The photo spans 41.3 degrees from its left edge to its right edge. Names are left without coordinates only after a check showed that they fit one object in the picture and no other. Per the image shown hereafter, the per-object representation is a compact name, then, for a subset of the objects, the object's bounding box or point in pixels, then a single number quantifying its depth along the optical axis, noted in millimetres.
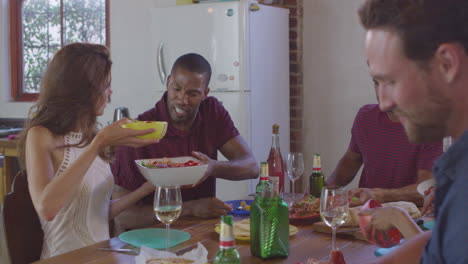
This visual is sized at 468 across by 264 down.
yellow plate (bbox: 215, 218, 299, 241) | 1816
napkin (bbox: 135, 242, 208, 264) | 1533
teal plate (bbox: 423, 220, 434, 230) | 1856
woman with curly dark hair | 2010
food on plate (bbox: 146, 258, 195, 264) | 1507
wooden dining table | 1638
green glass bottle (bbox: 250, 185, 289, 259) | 1641
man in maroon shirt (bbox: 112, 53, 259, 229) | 2586
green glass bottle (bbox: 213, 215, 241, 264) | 1256
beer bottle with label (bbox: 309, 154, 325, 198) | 2387
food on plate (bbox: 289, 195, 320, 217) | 2094
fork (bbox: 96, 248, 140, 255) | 1703
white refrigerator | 4176
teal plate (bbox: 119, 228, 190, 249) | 1769
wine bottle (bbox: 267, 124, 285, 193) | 2546
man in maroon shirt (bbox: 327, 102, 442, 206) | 2676
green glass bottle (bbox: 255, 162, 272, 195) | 1879
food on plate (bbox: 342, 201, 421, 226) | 1914
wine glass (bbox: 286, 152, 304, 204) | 2422
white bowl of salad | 2061
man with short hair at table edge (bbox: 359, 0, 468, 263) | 855
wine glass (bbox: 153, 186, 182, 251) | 1651
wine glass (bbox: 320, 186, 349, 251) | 1622
